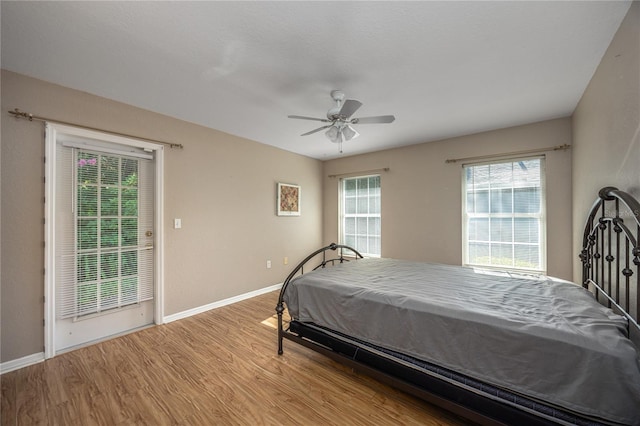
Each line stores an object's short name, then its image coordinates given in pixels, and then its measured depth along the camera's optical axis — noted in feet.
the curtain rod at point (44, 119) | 7.02
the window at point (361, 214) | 15.90
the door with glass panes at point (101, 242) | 8.04
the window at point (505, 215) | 11.00
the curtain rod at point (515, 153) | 10.28
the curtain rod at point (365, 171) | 15.12
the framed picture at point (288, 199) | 15.07
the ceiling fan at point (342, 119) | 7.25
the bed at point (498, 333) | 3.74
